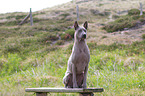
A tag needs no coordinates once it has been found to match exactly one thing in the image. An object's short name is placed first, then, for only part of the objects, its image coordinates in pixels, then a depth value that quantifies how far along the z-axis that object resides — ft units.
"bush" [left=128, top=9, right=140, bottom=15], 71.92
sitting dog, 11.62
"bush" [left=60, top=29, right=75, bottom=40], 51.67
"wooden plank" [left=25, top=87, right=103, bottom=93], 10.93
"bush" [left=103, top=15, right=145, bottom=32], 52.97
